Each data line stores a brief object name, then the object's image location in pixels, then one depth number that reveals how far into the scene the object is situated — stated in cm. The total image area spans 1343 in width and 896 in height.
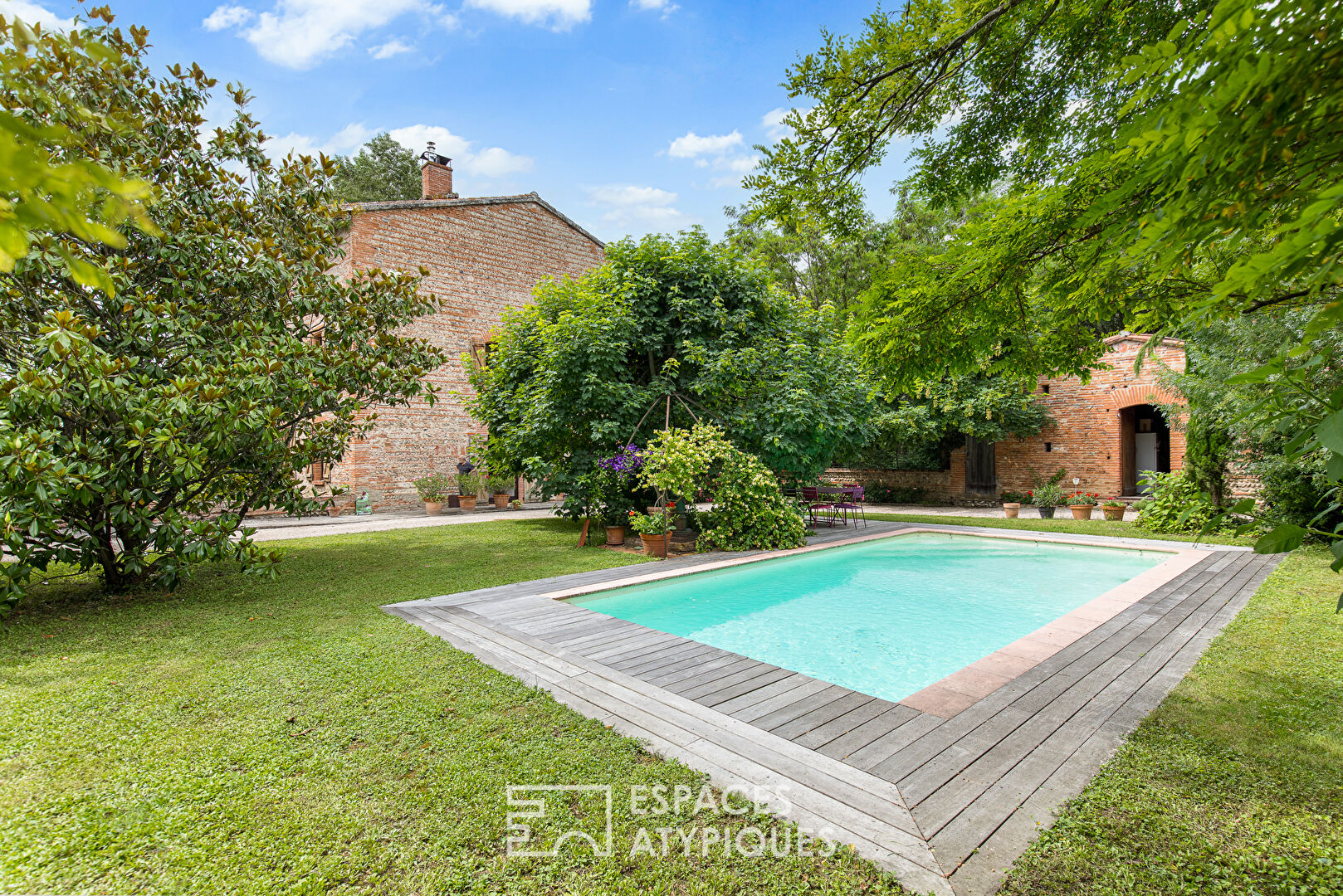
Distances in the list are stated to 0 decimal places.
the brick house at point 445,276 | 1609
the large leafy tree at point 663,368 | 1015
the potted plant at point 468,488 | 1708
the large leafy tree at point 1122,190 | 162
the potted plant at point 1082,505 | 1415
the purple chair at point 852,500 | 1329
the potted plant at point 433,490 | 1634
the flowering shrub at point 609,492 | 986
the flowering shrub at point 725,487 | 907
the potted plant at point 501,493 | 1778
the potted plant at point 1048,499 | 1467
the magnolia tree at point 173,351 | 511
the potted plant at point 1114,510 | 1382
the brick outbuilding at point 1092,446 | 1565
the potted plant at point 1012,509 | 1504
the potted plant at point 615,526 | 1047
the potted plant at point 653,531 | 916
